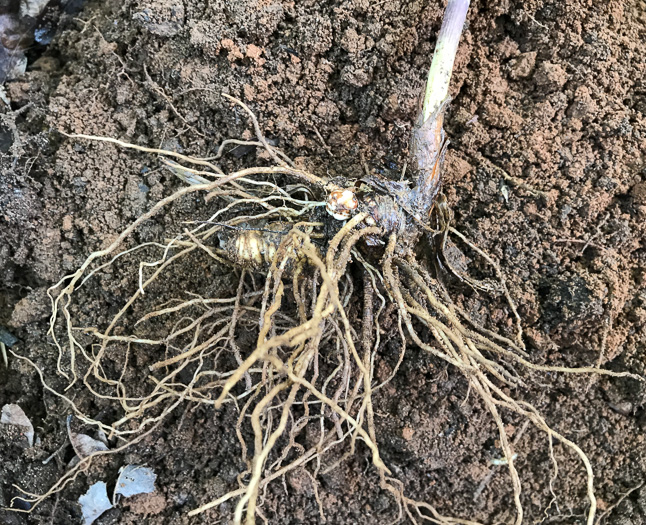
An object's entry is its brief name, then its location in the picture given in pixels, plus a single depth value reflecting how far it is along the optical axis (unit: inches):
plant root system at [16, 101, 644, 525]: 9.3
